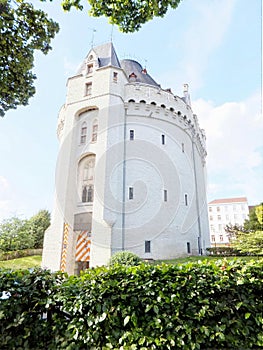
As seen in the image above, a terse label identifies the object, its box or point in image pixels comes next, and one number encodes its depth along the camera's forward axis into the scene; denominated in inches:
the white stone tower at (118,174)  636.7
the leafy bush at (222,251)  815.1
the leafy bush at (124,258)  404.2
